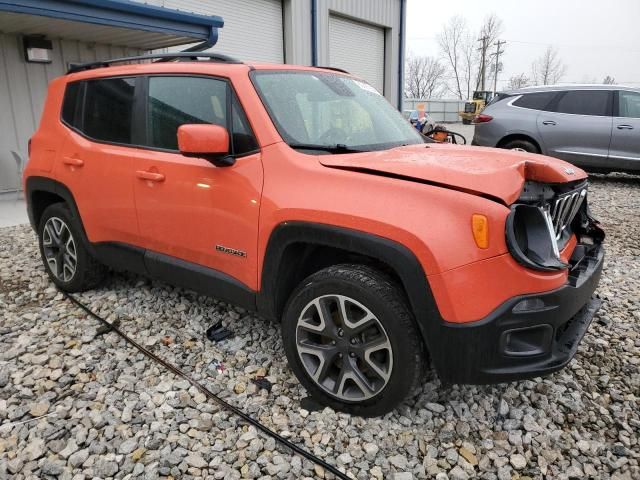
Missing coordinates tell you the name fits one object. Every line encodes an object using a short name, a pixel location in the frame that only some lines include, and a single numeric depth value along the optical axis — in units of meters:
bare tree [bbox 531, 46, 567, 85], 76.69
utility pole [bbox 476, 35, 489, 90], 63.72
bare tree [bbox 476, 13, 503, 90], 64.06
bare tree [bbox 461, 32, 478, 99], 70.12
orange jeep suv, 2.09
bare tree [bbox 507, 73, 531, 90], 74.50
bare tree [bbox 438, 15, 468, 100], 70.31
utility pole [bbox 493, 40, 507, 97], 64.62
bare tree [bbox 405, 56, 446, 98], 70.31
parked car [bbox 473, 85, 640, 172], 8.46
